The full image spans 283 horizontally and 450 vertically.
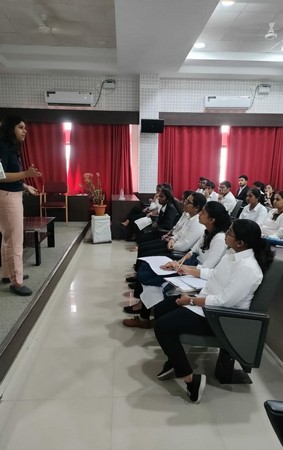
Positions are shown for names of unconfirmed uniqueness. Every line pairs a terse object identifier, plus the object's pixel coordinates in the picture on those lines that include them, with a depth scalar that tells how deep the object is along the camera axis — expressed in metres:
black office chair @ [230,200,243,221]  5.19
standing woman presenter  2.41
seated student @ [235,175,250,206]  6.12
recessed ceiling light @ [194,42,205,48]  5.14
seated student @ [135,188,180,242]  3.90
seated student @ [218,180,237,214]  5.59
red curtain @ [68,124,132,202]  6.46
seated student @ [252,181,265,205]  5.43
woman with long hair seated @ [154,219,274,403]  1.70
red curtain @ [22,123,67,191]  6.37
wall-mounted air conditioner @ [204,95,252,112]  6.21
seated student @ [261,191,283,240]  3.38
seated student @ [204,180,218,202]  5.52
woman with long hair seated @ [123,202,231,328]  2.27
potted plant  5.53
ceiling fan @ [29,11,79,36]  4.28
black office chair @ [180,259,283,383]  1.67
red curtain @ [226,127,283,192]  6.59
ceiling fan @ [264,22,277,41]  4.30
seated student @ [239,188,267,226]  4.14
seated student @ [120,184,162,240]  5.46
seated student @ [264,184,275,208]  5.50
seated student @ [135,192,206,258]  2.91
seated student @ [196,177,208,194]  5.67
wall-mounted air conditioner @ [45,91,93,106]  6.02
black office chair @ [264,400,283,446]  0.82
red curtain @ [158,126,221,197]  6.53
